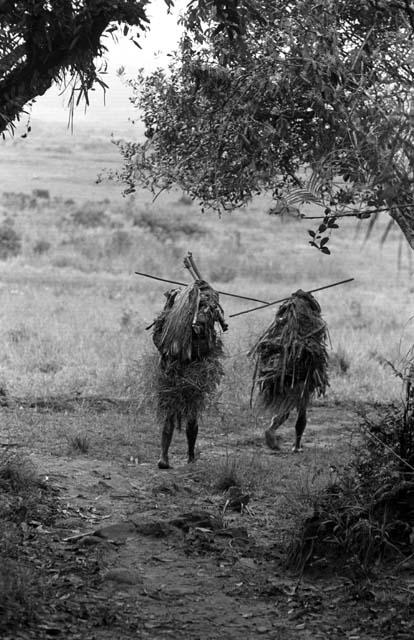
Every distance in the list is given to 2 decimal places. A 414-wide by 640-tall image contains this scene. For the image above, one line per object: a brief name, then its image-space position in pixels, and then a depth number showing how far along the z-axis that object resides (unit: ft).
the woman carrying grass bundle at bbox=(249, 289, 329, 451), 36.45
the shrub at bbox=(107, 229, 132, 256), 129.59
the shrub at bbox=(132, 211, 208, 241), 147.13
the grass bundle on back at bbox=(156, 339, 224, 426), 33.50
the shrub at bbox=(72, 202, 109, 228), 149.18
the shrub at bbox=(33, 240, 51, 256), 124.10
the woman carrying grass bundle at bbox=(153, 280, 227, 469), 33.22
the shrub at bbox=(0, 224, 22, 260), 120.35
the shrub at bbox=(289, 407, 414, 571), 21.22
